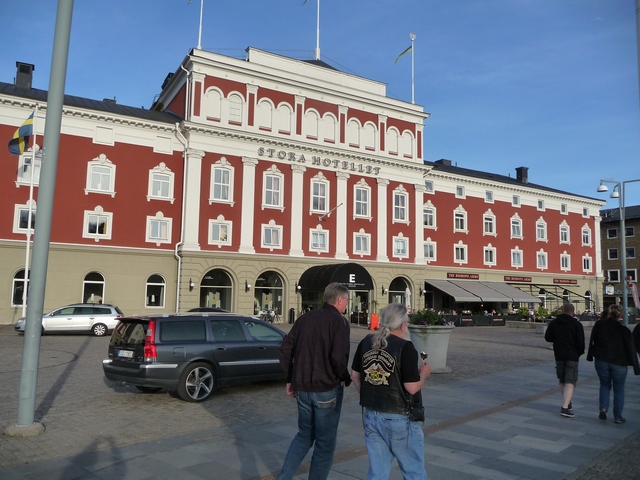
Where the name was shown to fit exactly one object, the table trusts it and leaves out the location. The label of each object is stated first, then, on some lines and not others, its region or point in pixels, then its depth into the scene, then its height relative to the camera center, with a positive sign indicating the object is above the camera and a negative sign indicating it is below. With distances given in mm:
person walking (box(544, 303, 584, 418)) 8828 -750
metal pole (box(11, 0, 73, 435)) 7391 +1067
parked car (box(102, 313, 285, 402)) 9727 -1125
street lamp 29075 +6154
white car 23719 -1291
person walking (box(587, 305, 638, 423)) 8430 -792
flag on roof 41812 +18980
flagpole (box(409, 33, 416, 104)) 41994 +19688
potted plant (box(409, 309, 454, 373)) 13859 -934
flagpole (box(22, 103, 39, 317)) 26731 +2922
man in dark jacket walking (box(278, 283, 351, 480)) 4879 -747
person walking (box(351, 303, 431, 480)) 4172 -786
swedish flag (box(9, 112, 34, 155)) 26094 +7208
